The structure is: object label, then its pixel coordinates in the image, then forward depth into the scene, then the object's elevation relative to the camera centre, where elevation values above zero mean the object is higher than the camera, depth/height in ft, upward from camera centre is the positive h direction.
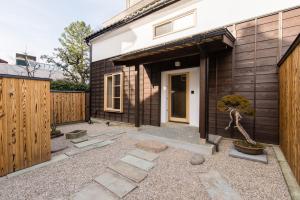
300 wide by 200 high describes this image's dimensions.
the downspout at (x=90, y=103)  25.98 -1.11
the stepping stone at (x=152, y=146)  10.83 -3.89
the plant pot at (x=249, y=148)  9.46 -3.51
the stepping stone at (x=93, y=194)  6.03 -4.35
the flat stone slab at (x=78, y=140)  13.36 -4.18
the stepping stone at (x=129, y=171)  7.41 -4.22
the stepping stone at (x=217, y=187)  5.97 -4.24
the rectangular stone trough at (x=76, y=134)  14.53 -3.89
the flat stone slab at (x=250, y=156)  8.81 -3.93
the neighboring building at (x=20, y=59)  49.70 +13.99
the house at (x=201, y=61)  11.16 +3.85
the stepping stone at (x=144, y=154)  9.67 -4.15
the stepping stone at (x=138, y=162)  8.47 -4.20
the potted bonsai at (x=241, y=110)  9.56 -0.94
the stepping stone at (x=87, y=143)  12.40 -4.21
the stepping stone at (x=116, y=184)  6.39 -4.29
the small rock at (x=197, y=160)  8.82 -4.02
